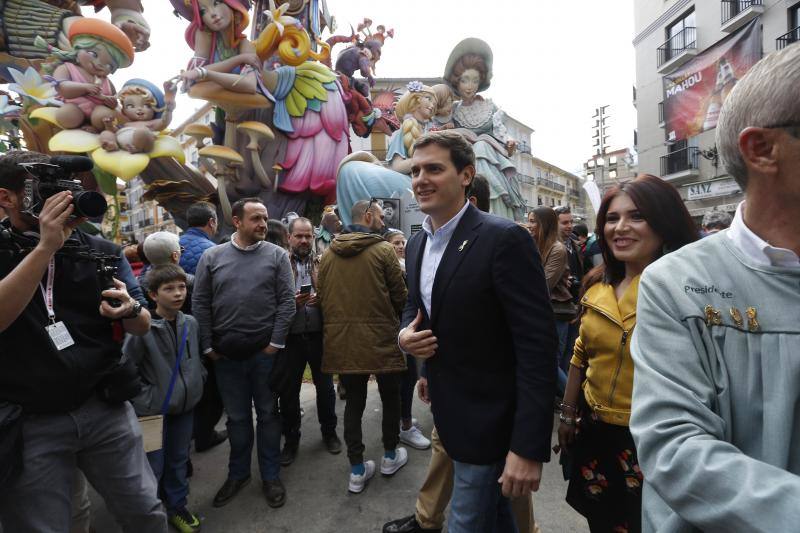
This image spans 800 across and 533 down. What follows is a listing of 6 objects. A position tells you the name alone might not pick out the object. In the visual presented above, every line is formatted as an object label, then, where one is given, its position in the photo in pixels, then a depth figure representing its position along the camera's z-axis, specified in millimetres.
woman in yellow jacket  1704
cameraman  1586
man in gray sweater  2953
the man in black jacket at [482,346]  1563
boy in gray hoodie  2564
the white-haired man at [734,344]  728
